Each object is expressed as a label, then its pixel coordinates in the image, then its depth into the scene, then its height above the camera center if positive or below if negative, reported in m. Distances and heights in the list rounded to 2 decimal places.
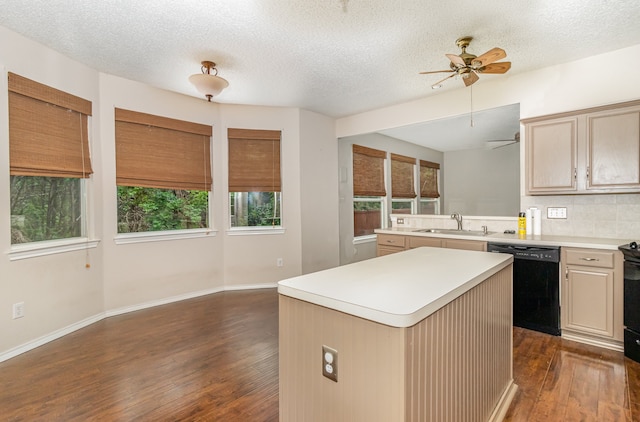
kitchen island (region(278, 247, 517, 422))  1.05 -0.53
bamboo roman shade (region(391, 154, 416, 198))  5.81 +0.58
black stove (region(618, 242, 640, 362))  2.38 -0.75
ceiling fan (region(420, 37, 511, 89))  2.47 +1.19
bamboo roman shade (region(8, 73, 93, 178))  2.65 +0.75
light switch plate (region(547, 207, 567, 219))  3.25 -0.07
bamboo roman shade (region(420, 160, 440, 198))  5.49 +0.50
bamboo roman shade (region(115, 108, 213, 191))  3.63 +0.73
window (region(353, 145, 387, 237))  5.45 +0.30
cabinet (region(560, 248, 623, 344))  2.57 -0.77
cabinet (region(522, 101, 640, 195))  2.68 +0.50
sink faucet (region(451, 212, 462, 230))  4.08 -0.16
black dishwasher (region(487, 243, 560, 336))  2.86 -0.78
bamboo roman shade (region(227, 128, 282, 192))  4.54 +0.72
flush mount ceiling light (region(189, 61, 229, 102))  2.89 +1.21
